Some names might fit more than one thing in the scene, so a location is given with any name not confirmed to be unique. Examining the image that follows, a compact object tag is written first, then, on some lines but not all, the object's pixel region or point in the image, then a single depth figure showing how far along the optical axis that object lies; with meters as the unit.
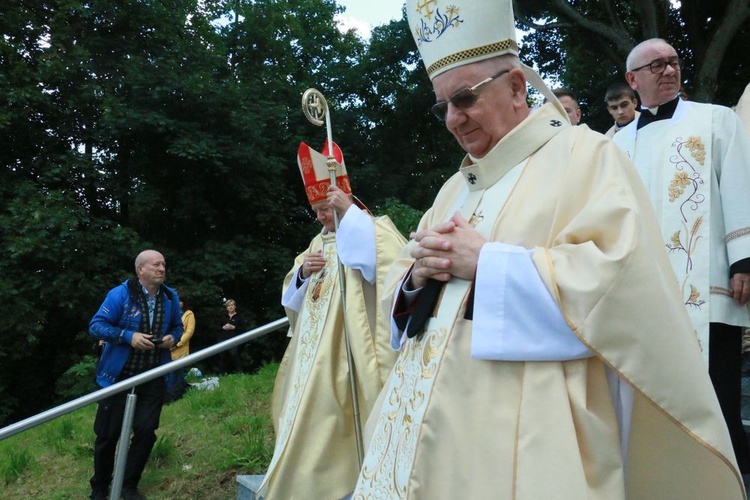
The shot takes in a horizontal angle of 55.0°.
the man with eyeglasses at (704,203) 3.01
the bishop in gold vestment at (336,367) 3.93
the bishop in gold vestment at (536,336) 1.78
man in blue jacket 5.32
